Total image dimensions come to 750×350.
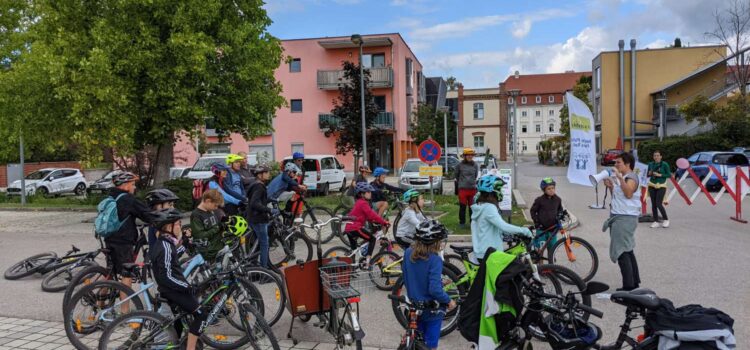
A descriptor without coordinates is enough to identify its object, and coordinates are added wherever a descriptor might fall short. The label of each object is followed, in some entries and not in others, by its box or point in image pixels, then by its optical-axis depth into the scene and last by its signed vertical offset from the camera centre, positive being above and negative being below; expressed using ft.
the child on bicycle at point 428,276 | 13.44 -3.10
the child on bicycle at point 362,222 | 23.77 -2.93
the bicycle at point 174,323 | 14.33 -4.48
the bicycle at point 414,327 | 13.12 -4.26
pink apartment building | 132.05 +15.79
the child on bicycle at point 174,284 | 14.24 -3.28
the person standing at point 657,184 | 40.78 -2.62
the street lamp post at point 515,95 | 73.56 +8.50
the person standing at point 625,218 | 20.51 -2.62
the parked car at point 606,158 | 125.26 -1.63
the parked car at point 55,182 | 88.64 -3.15
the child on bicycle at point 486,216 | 16.78 -1.94
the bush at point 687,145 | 111.04 +0.92
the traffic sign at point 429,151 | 45.19 +0.36
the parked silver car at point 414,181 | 69.31 -3.34
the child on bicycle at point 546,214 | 23.41 -2.71
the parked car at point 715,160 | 75.92 -1.72
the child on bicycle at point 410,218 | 21.56 -2.58
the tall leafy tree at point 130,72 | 47.19 +8.33
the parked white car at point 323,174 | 70.28 -2.26
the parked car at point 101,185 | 72.90 -3.43
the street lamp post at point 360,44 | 55.16 +12.07
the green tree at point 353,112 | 94.67 +8.18
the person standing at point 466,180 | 38.58 -1.85
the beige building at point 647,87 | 151.12 +18.44
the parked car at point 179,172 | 81.51 -1.72
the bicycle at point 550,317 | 12.01 -3.83
